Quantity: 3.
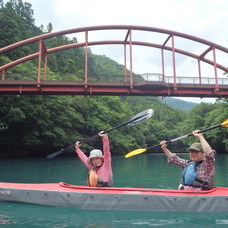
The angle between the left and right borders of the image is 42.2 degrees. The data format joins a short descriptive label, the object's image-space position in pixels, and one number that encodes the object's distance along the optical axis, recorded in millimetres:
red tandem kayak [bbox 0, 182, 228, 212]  5098
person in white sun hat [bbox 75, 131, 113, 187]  5301
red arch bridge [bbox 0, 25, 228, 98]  18656
